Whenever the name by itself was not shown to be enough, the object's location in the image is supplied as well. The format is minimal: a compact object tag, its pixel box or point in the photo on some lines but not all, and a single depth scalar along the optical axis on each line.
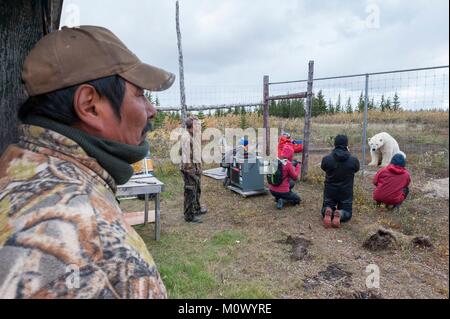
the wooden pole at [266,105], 9.09
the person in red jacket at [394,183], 5.79
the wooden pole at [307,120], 7.64
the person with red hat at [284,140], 7.74
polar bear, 9.15
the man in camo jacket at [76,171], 0.70
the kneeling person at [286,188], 6.20
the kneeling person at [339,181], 5.47
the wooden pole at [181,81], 8.64
